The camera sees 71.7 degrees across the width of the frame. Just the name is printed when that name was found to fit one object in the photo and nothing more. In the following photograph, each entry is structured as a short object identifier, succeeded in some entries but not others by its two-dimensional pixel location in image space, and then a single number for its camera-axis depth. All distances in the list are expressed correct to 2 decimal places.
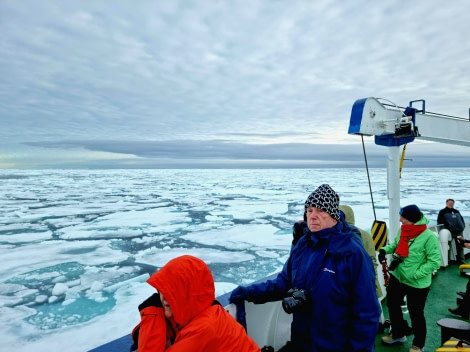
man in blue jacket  1.41
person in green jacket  2.44
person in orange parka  1.10
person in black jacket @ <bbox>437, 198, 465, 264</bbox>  5.24
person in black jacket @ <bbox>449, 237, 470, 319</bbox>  3.21
